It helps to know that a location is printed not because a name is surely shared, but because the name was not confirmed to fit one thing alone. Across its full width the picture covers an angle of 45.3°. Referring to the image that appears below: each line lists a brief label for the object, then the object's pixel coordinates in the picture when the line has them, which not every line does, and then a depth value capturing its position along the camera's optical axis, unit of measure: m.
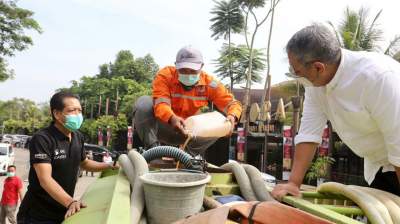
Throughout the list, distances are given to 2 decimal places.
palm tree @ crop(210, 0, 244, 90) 33.38
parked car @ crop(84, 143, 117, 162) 28.58
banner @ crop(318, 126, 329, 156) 16.50
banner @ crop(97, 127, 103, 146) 41.50
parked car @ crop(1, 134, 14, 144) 64.38
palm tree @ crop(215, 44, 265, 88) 32.59
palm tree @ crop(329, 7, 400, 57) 18.75
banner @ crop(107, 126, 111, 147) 39.75
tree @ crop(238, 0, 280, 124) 30.20
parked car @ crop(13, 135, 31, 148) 65.32
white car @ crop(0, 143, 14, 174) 22.38
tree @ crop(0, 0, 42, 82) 23.58
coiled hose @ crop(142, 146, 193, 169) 2.60
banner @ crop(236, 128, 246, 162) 20.23
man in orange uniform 3.66
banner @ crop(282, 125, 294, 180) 16.52
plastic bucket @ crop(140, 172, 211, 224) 1.98
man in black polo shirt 2.80
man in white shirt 2.15
